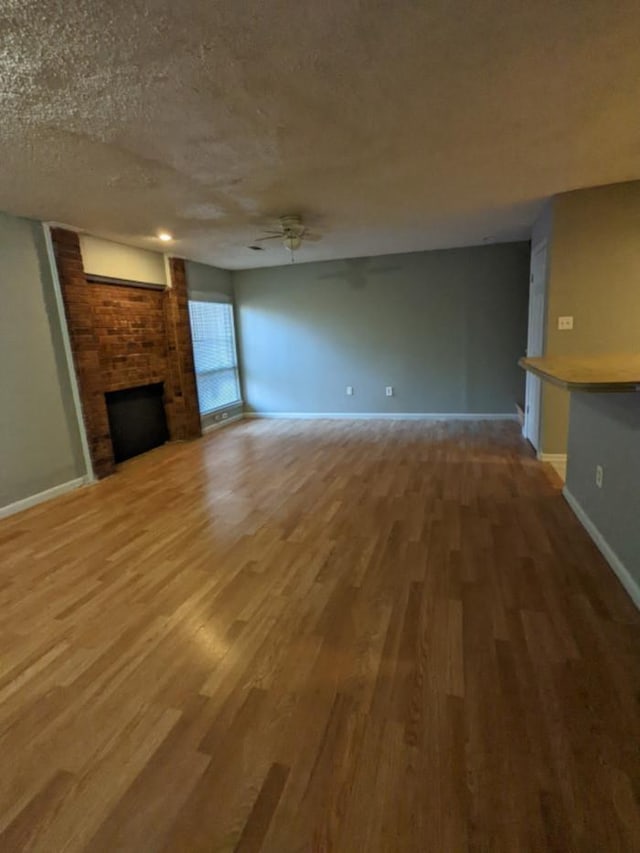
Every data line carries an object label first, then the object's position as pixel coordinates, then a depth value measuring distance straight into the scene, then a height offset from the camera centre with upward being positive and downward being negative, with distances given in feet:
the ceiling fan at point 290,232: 12.95 +3.30
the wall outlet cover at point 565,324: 12.55 -0.10
